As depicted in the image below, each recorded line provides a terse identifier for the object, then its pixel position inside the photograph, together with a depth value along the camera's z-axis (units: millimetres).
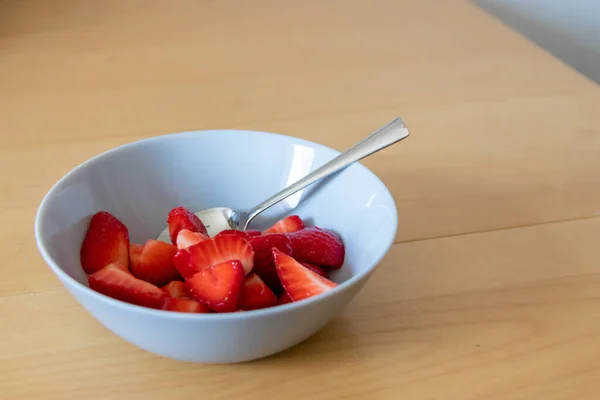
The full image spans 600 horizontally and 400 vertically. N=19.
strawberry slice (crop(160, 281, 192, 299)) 513
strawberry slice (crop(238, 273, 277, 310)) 496
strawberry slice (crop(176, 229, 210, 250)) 545
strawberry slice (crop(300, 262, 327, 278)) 542
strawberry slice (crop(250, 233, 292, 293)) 538
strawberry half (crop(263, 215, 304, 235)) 611
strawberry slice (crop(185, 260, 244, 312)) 472
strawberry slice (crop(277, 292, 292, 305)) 506
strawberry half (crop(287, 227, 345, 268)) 559
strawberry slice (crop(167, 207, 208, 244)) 592
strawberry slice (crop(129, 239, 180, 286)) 547
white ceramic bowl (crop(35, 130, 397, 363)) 429
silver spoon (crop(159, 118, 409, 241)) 592
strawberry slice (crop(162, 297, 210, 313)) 478
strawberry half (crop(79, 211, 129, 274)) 544
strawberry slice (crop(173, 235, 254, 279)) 508
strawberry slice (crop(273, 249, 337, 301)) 490
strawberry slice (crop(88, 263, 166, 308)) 491
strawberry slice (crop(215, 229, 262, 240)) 528
